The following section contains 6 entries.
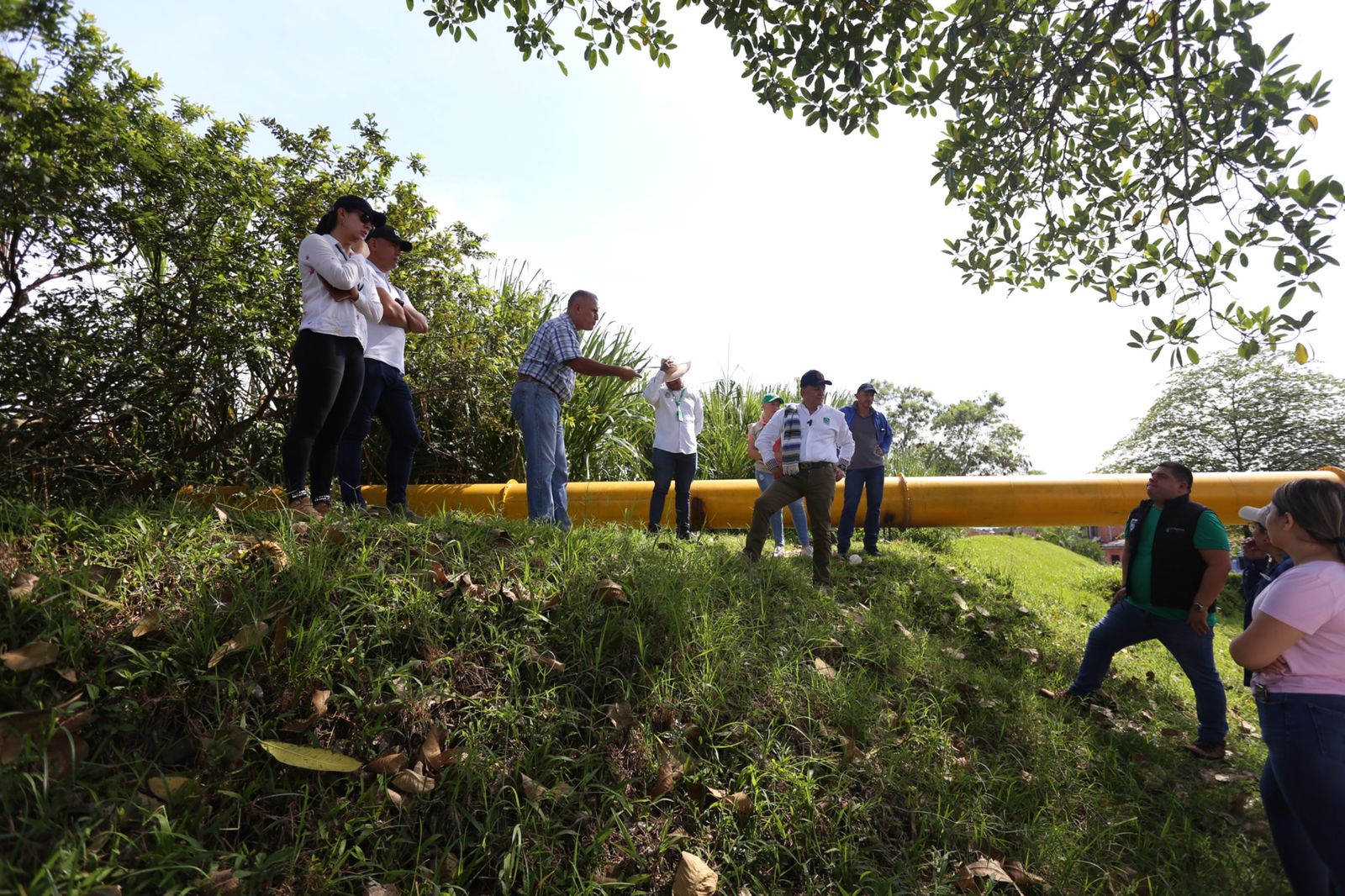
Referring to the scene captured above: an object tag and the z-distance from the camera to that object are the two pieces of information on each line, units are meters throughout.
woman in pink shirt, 2.15
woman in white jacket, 3.34
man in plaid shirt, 4.67
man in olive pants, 4.93
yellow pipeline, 7.53
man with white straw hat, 6.42
